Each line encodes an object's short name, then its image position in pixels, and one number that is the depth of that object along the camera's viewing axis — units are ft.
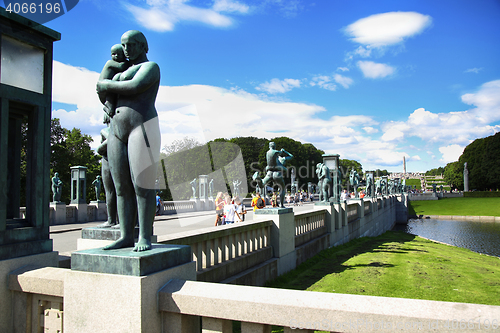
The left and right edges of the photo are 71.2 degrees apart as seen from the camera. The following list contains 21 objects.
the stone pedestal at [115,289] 8.19
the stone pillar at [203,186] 119.24
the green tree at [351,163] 411.13
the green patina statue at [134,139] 9.25
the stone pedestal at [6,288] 11.05
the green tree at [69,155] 140.26
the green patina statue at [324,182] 50.56
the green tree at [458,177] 314.35
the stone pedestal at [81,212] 70.38
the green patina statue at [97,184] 81.25
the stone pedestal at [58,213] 64.88
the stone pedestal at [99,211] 75.41
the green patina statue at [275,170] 32.67
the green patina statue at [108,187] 13.76
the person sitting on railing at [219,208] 45.62
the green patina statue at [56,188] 71.70
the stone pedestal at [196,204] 109.60
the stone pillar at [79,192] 70.74
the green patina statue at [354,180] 105.87
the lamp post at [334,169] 56.51
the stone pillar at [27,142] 11.70
